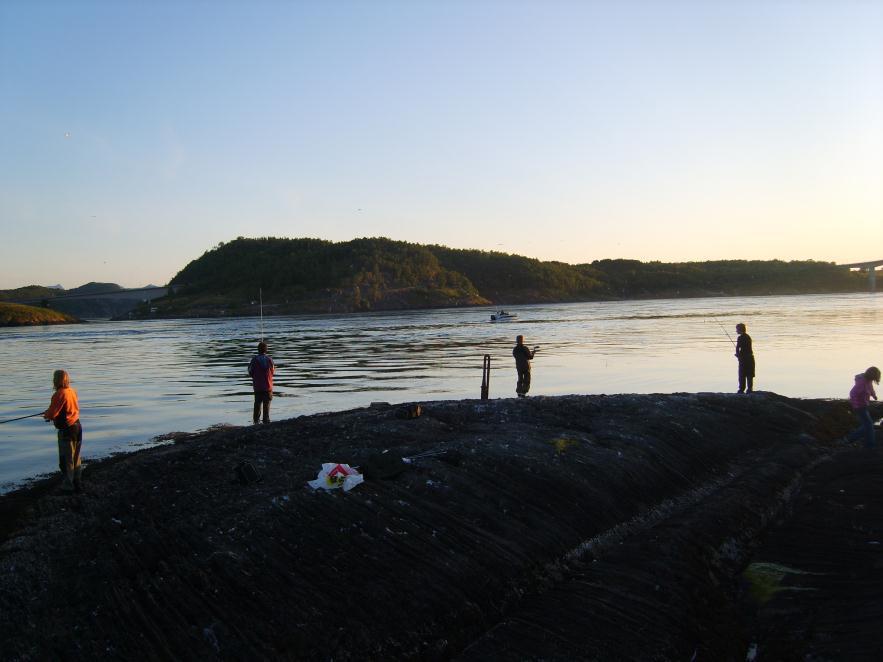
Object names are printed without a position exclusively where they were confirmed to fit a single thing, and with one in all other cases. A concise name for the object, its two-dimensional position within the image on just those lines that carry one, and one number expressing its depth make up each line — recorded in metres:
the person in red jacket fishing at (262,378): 16.31
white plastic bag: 9.00
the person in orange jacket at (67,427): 10.13
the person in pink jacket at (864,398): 13.78
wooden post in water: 18.83
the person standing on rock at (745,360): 19.39
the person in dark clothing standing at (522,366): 19.03
